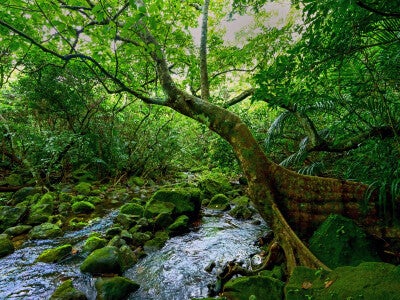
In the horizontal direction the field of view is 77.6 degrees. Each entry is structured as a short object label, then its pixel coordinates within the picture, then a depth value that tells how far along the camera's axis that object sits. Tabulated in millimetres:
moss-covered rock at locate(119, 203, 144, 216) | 6730
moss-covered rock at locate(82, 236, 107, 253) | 4922
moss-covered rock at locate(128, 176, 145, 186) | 11250
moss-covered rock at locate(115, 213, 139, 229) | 6043
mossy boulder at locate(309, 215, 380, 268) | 3295
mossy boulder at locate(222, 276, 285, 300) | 2873
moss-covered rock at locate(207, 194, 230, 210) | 7803
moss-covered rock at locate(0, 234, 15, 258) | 4750
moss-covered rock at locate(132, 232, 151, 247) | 5312
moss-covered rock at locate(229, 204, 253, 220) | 6832
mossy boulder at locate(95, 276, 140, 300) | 3426
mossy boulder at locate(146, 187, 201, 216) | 6598
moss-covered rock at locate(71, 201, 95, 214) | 7262
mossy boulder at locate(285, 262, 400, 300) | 2068
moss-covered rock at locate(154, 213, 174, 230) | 5996
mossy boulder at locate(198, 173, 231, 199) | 9220
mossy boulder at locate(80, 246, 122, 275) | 4105
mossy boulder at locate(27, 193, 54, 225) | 6293
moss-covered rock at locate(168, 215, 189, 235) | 5875
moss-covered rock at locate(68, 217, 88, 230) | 6163
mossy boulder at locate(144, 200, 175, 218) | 6363
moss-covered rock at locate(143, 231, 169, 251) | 5120
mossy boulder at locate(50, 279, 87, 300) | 3336
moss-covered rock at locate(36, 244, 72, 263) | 4543
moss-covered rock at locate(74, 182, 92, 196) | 8984
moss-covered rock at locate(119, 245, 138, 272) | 4410
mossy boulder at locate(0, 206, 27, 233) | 5997
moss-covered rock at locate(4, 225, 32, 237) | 5656
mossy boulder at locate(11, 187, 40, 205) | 7817
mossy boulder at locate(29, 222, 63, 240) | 5566
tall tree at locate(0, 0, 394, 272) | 3465
